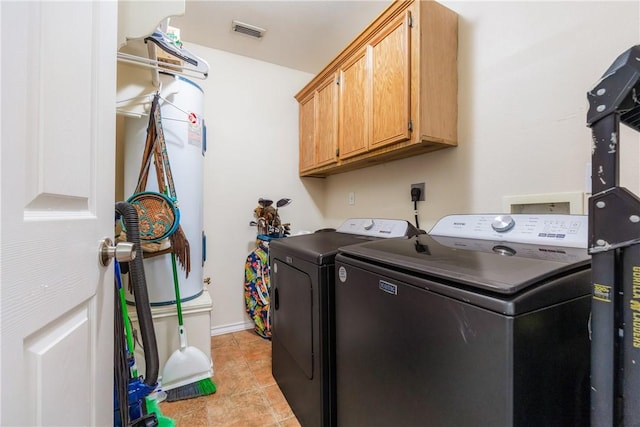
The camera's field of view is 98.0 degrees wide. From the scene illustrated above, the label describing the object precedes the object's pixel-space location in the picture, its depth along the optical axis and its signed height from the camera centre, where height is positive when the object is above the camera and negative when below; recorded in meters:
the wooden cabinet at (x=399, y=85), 1.51 +0.78
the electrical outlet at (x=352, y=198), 2.58 +0.15
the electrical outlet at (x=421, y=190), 1.88 +0.16
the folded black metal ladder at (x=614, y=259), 0.49 -0.08
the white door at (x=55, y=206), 0.38 +0.01
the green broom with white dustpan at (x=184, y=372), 1.68 -0.98
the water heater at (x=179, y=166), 1.73 +0.31
